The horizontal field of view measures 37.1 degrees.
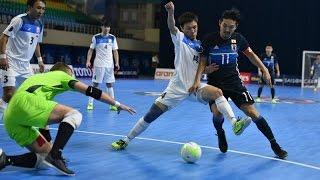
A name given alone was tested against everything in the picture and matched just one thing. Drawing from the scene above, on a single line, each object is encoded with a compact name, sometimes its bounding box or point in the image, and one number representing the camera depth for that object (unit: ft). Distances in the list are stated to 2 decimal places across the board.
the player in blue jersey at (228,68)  20.84
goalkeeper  15.99
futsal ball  19.30
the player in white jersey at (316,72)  77.71
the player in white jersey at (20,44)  24.63
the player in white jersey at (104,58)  40.15
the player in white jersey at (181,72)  21.25
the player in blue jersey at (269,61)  53.76
